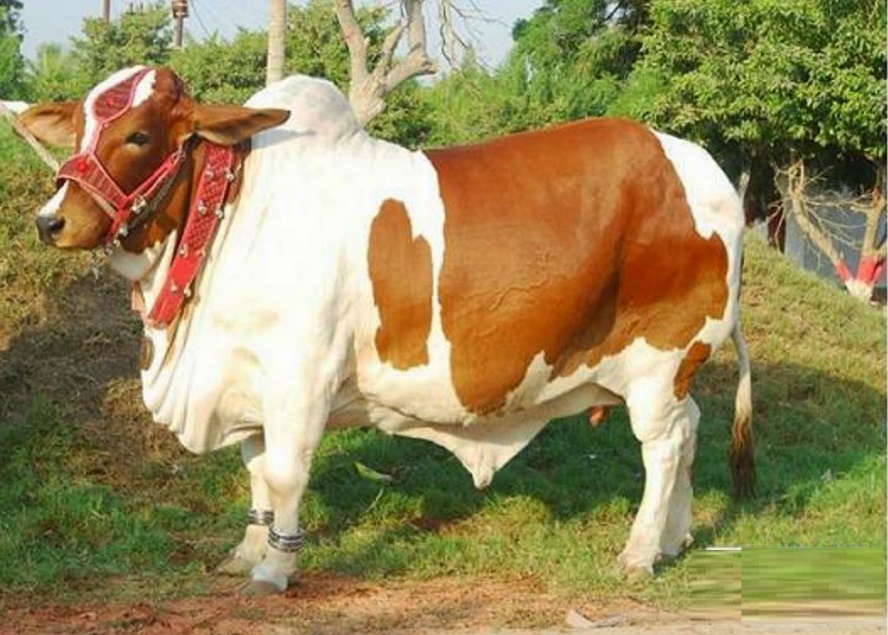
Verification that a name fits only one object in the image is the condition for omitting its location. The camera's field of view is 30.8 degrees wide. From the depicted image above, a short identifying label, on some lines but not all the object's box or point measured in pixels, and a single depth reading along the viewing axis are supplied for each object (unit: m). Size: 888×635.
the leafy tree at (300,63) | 19.53
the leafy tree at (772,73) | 18.44
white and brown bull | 6.28
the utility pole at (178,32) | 27.22
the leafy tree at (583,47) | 23.16
